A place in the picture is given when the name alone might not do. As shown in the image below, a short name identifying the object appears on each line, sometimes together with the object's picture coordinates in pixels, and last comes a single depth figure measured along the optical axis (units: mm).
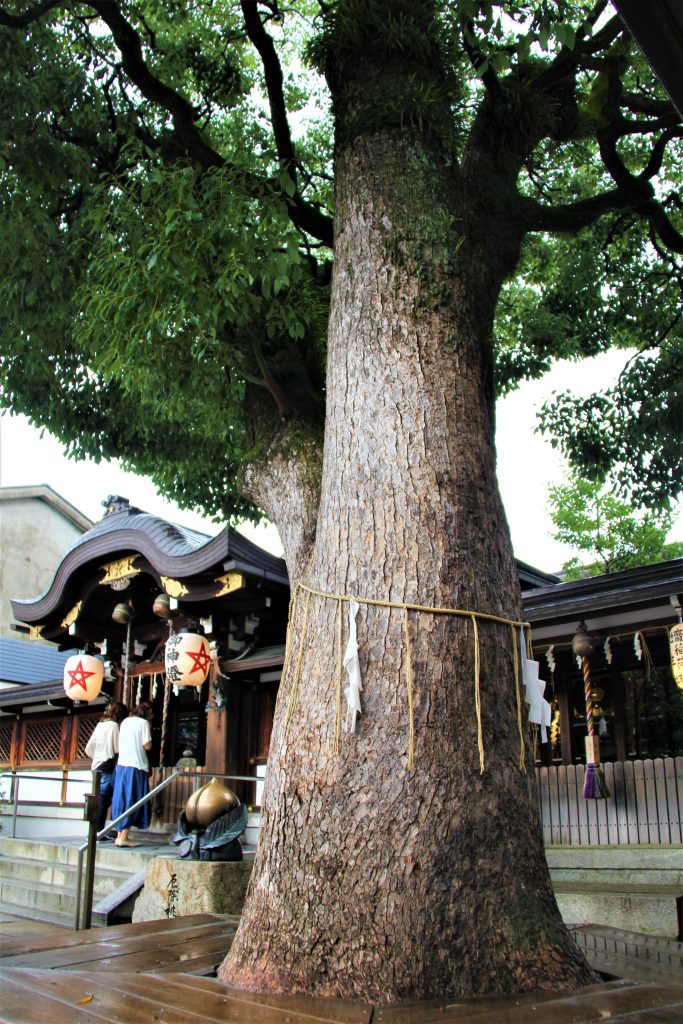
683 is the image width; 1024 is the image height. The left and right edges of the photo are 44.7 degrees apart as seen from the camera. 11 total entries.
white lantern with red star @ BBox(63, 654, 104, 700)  12227
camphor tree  3627
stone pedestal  6703
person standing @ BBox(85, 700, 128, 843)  10930
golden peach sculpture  7289
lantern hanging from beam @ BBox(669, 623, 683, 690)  7766
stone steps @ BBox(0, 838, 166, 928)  8039
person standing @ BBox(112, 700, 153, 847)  10633
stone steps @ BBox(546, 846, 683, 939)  6645
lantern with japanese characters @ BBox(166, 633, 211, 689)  10844
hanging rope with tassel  8422
